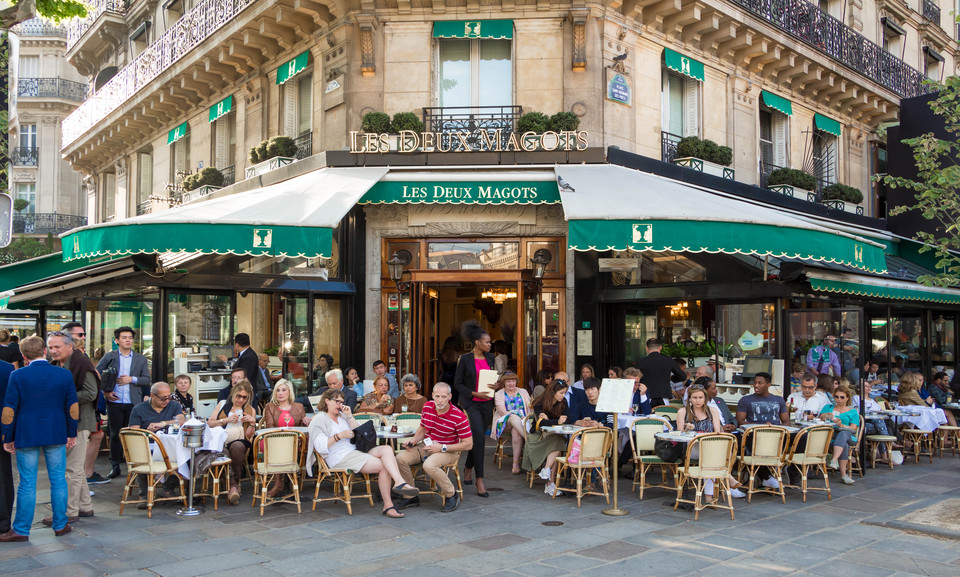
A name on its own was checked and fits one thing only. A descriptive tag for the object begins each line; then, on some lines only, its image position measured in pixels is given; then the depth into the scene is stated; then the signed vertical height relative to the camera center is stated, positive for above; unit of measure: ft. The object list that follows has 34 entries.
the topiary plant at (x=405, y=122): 38.52 +10.32
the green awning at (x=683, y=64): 42.47 +14.64
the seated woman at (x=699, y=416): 26.32 -2.89
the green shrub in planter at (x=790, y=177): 48.88 +9.53
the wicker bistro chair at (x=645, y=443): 26.37 -3.84
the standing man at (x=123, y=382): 29.48 -1.80
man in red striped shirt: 24.13 -3.45
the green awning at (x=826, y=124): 53.62 +14.27
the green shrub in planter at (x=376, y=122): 38.47 +10.30
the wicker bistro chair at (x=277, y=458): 23.70 -3.79
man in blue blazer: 20.04 -2.33
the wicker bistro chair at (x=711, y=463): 23.56 -4.00
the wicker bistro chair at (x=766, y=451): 25.57 -3.94
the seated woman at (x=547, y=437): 27.12 -3.71
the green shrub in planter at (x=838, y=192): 53.62 +9.37
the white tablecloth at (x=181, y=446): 23.68 -3.40
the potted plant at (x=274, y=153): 42.81 +9.93
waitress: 26.84 -2.09
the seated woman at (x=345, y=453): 23.89 -3.67
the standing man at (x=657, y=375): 33.88 -1.91
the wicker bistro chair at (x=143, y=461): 23.15 -3.77
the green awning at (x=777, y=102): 48.70 +14.35
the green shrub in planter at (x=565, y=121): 38.04 +10.17
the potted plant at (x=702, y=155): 42.39 +9.57
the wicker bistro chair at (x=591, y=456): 25.08 -4.06
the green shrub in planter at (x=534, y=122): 38.14 +10.16
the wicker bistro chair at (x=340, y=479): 23.72 -4.48
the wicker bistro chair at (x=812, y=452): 26.12 -4.10
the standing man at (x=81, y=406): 22.00 -2.20
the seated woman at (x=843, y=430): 29.43 -3.76
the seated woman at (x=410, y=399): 30.73 -2.62
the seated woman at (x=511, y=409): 31.01 -3.17
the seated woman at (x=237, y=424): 25.36 -2.98
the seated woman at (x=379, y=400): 31.24 -2.74
